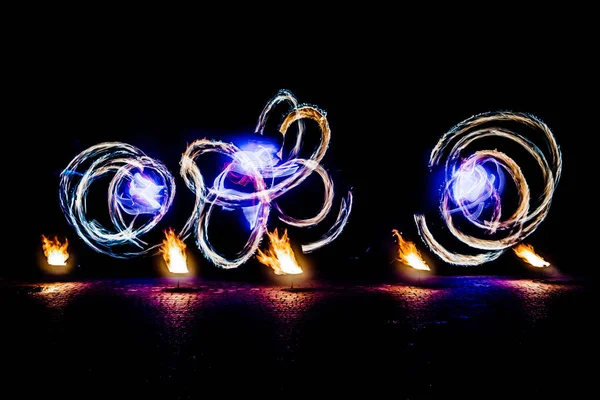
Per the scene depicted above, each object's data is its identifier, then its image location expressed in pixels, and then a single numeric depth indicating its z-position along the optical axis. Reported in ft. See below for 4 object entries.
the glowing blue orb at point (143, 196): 34.83
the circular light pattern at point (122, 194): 33.60
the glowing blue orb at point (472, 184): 34.24
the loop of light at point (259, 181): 32.01
